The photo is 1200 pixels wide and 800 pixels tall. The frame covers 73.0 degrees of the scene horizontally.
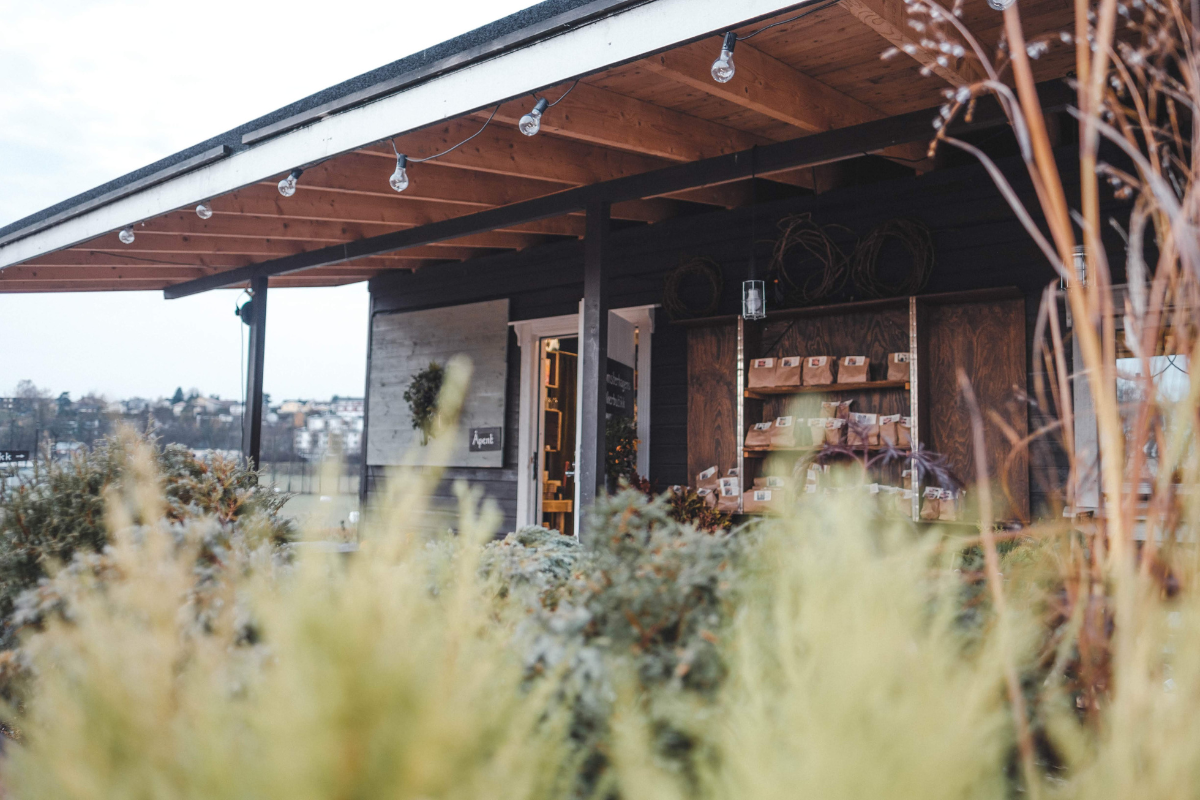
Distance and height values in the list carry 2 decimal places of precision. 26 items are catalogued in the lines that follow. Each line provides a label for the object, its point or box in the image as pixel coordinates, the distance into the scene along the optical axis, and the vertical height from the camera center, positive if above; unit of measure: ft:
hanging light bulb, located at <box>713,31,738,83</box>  8.60 +4.20
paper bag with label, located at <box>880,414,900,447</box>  14.47 +0.50
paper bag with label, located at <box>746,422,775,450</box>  15.68 +0.32
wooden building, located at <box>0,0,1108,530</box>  10.36 +4.59
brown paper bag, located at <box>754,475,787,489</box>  15.51 -0.59
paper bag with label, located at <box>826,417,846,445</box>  14.84 +0.41
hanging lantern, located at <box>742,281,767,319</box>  14.01 +2.63
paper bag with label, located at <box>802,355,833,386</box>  15.20 +1.54
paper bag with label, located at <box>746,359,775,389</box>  15.74 +1.53
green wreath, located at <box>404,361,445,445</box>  21.97 +1.53
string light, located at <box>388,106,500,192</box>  11.94 +4.09
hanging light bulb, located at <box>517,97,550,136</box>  10.19 +4.17
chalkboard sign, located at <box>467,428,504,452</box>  21.68 +0.27
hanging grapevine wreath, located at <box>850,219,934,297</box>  14.34 +3.55
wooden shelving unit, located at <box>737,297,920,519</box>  14.65 +2.01
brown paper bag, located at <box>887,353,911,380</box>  14.52 +1.56
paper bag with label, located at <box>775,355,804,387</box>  15.44 +1.54
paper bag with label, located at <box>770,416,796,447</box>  14.58 +0.36
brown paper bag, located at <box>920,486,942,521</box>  13.61 -0.86
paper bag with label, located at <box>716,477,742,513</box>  15.89 -0.85
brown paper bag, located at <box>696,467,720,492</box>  16.57 -0.55
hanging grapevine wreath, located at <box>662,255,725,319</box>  17.10 +3.58
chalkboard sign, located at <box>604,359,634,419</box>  16.93 +1.31
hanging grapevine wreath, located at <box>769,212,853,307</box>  15.57 +3.79
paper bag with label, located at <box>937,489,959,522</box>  13.14 -0.89
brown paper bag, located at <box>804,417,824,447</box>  14.92 +0.44
